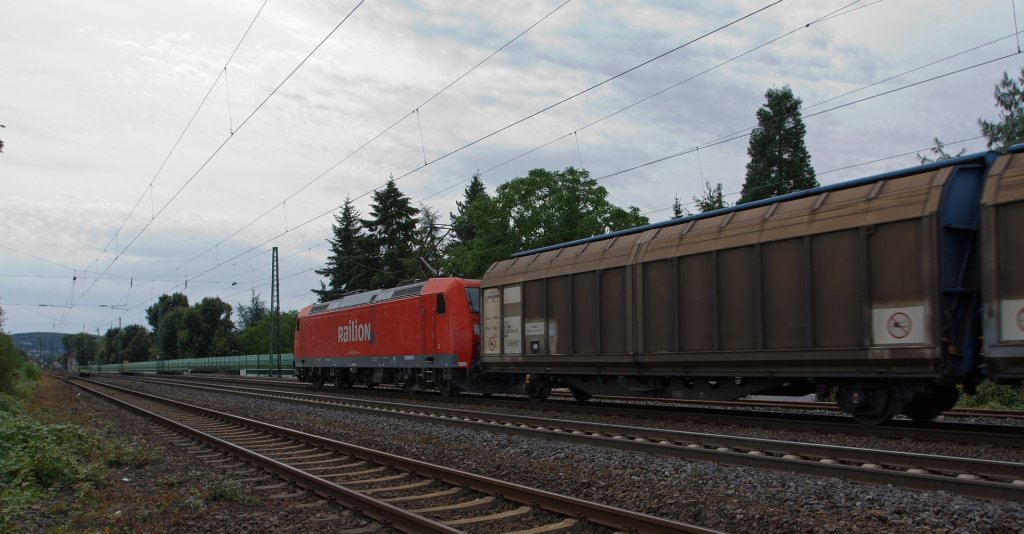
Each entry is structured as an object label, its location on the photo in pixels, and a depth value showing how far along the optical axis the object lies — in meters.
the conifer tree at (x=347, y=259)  61.19
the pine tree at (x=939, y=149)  42.41
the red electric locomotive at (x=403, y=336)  21.59
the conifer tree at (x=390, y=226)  60.84
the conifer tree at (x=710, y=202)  50.25
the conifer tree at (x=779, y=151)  49.31
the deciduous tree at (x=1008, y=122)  38.66
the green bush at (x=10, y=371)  24.83
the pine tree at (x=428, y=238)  58.62
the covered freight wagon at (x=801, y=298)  10.34
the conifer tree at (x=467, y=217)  48.25
